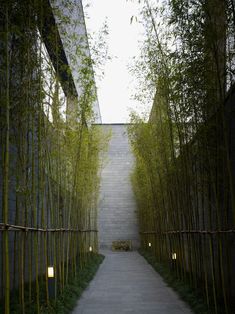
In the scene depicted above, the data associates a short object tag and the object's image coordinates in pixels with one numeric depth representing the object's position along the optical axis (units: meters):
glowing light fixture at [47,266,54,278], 4.00
